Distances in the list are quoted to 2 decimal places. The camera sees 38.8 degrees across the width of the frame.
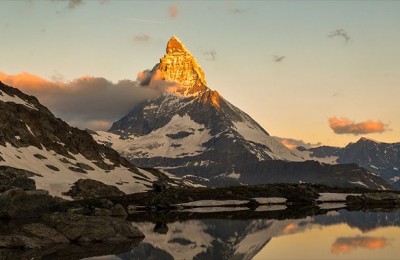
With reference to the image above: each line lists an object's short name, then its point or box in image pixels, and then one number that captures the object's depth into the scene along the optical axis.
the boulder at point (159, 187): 152.75
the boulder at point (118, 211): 112.69
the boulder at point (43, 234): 63.28
